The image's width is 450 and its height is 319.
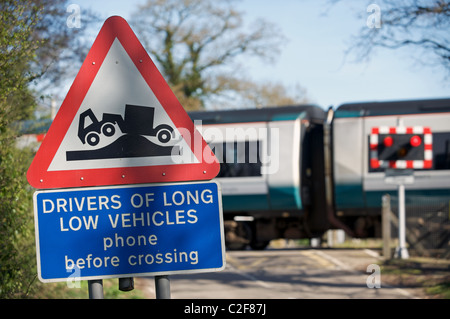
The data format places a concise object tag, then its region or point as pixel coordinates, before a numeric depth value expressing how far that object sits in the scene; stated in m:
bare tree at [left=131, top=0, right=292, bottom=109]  32.06
